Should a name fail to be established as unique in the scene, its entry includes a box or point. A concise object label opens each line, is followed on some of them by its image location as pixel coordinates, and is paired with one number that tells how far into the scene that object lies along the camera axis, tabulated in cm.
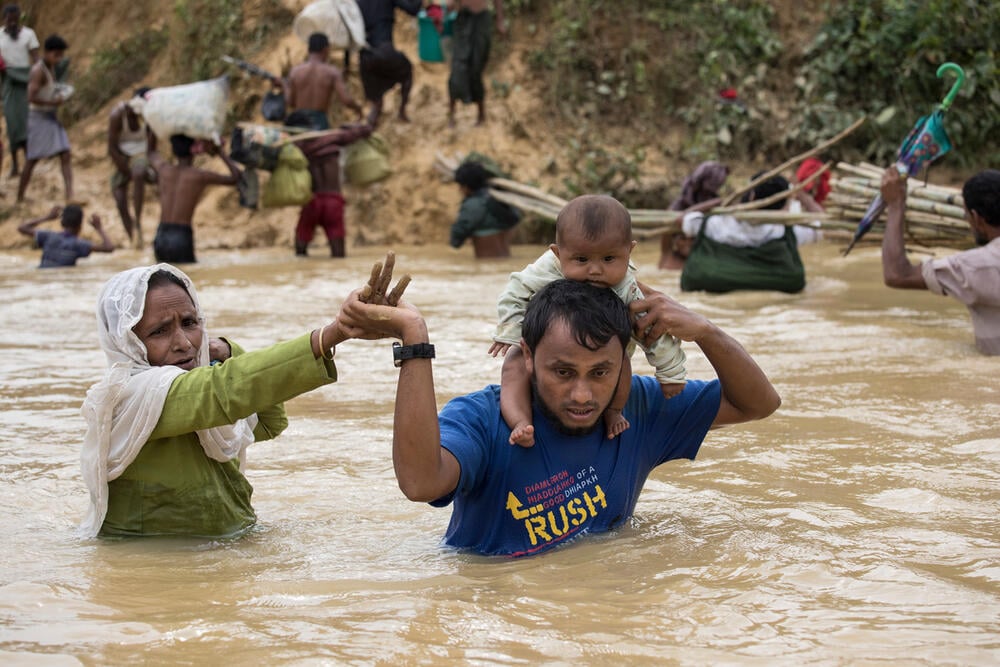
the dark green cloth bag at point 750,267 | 834
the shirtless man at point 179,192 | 1076
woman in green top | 280
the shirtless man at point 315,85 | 1161
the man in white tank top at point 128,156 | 1169
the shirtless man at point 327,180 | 1135
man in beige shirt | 558
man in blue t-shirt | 260
